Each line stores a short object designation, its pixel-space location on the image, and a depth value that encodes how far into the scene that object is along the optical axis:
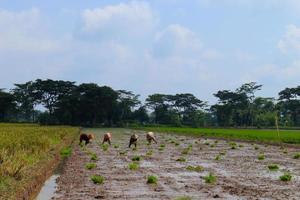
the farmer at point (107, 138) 35.23
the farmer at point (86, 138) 34.92
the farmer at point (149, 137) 37.44
